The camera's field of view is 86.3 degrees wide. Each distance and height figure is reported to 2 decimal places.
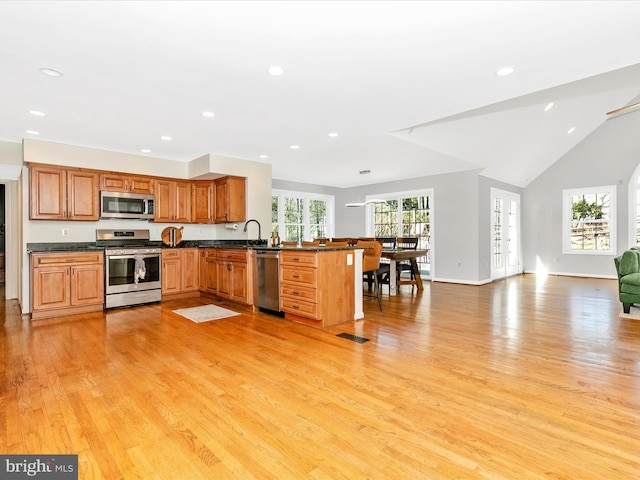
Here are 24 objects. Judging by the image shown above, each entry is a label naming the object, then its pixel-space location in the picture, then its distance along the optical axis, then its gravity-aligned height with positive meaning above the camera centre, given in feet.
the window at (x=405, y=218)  26.55 +1.76
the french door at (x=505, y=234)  25.86 +0.36
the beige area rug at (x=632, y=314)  13.87 -3.22
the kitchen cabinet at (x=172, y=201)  18.76 +2.21
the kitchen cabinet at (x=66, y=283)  14.14 -1.84
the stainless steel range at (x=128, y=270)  16.07 -1.47
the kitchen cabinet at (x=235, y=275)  15.71 -1.71
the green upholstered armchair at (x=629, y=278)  14.12 -1.70
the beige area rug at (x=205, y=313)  14.30 -3.26
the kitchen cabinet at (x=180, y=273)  17.99 -1.77
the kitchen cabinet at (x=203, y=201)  20.21 +2.31
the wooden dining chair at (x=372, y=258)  15.24 -0.85
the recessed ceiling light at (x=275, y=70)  8.82 +4.46
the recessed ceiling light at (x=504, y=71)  8.98 +4.48
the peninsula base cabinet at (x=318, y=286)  12.57 -1.82
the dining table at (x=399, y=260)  18.25 -1.37
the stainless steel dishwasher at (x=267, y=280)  14.43 -1.77
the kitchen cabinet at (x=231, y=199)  19.07 +2.32
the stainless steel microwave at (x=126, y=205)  17.06 +1.82
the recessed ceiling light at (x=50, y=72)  8.80 +4.44
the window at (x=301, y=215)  27.53 +2.11
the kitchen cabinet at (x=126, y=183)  17.07 +2.98
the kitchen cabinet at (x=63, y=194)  15.17 +2.20
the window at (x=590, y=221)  26.30 +1.37
